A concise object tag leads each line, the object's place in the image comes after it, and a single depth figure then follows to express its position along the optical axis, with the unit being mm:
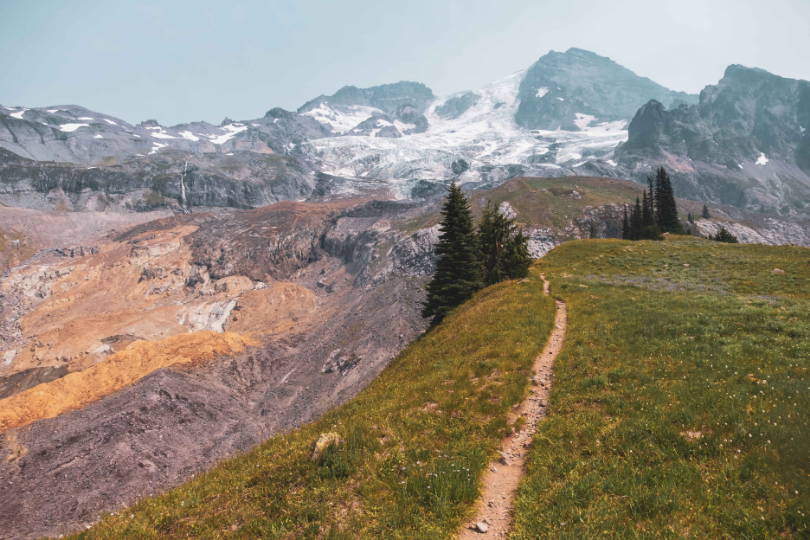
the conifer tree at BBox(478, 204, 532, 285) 37469
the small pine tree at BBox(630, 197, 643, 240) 94275
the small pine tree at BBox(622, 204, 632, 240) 99400
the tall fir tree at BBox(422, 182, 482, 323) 32344
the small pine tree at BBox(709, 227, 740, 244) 90994
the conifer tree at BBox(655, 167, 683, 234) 99188
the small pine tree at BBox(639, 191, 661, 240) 84062
